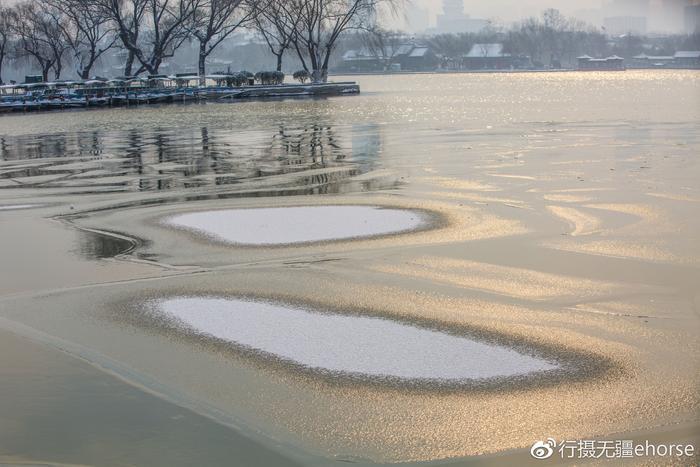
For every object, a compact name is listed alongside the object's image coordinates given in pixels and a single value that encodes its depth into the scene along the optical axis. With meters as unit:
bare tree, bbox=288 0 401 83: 71.44
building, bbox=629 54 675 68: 189.12
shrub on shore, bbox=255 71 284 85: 73.88
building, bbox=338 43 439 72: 190.75
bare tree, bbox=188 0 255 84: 69.31
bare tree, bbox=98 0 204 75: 66.31
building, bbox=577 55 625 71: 177.50
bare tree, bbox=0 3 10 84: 72.88
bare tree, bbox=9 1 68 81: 73.31
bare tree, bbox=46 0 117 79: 68.81
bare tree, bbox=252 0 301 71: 71.56
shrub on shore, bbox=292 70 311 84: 78.24
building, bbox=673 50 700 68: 175.25
